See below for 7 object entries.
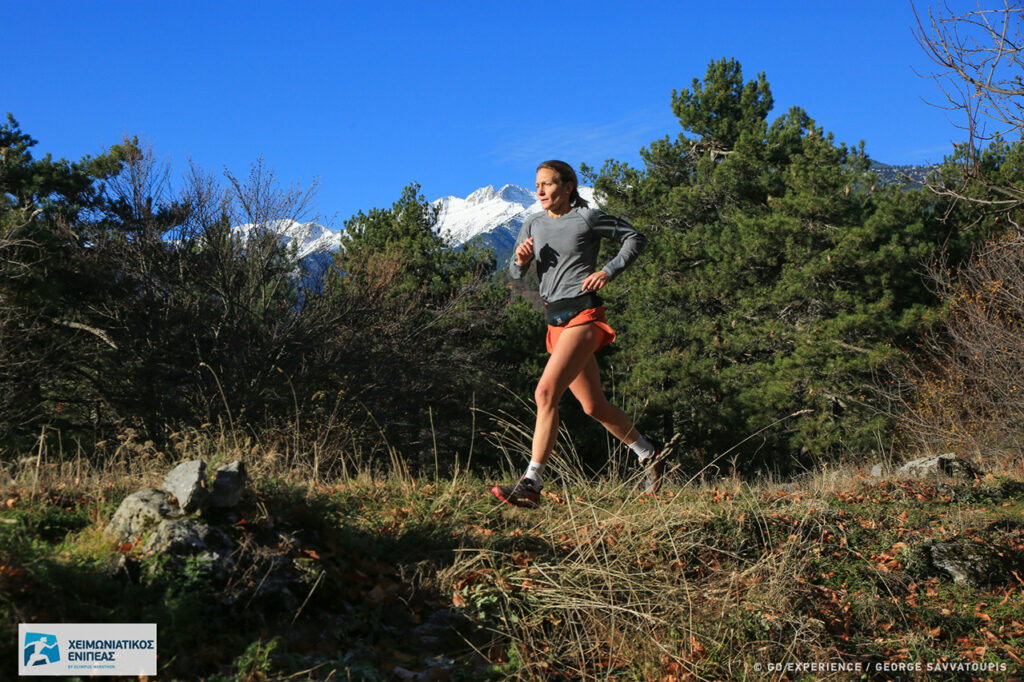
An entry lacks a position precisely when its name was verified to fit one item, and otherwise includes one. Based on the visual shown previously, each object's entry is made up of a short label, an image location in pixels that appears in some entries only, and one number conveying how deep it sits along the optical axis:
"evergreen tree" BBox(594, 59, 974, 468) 18.53
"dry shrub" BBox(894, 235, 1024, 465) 14.95
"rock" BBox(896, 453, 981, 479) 6.00
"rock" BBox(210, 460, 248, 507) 3.09
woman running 4.15
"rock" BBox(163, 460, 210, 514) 3.00
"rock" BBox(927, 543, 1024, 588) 3.72
